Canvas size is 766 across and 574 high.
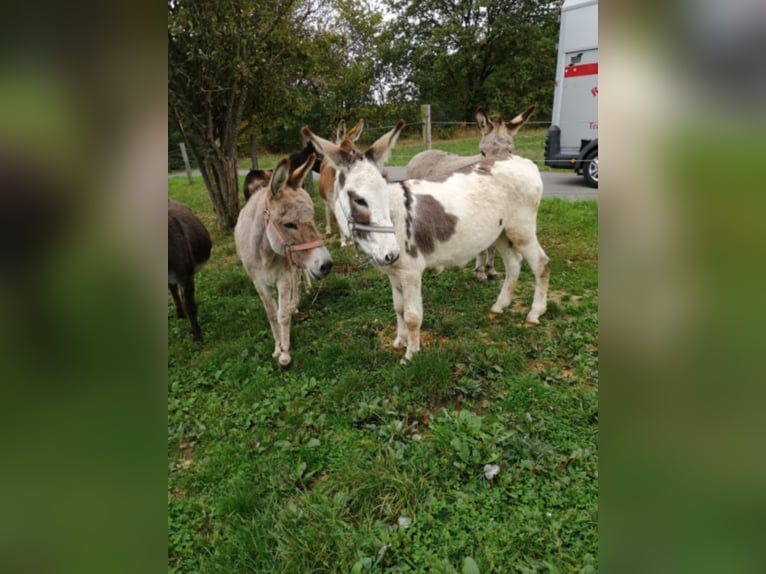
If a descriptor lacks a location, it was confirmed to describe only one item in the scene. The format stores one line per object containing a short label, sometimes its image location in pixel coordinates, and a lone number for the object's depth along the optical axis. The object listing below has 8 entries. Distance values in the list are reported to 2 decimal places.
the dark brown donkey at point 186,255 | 4.36
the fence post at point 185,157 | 14.92
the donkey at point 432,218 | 3.22
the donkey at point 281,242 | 3.44
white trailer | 10.83
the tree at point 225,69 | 7.42
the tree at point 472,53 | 25.88
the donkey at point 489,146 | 5.79
